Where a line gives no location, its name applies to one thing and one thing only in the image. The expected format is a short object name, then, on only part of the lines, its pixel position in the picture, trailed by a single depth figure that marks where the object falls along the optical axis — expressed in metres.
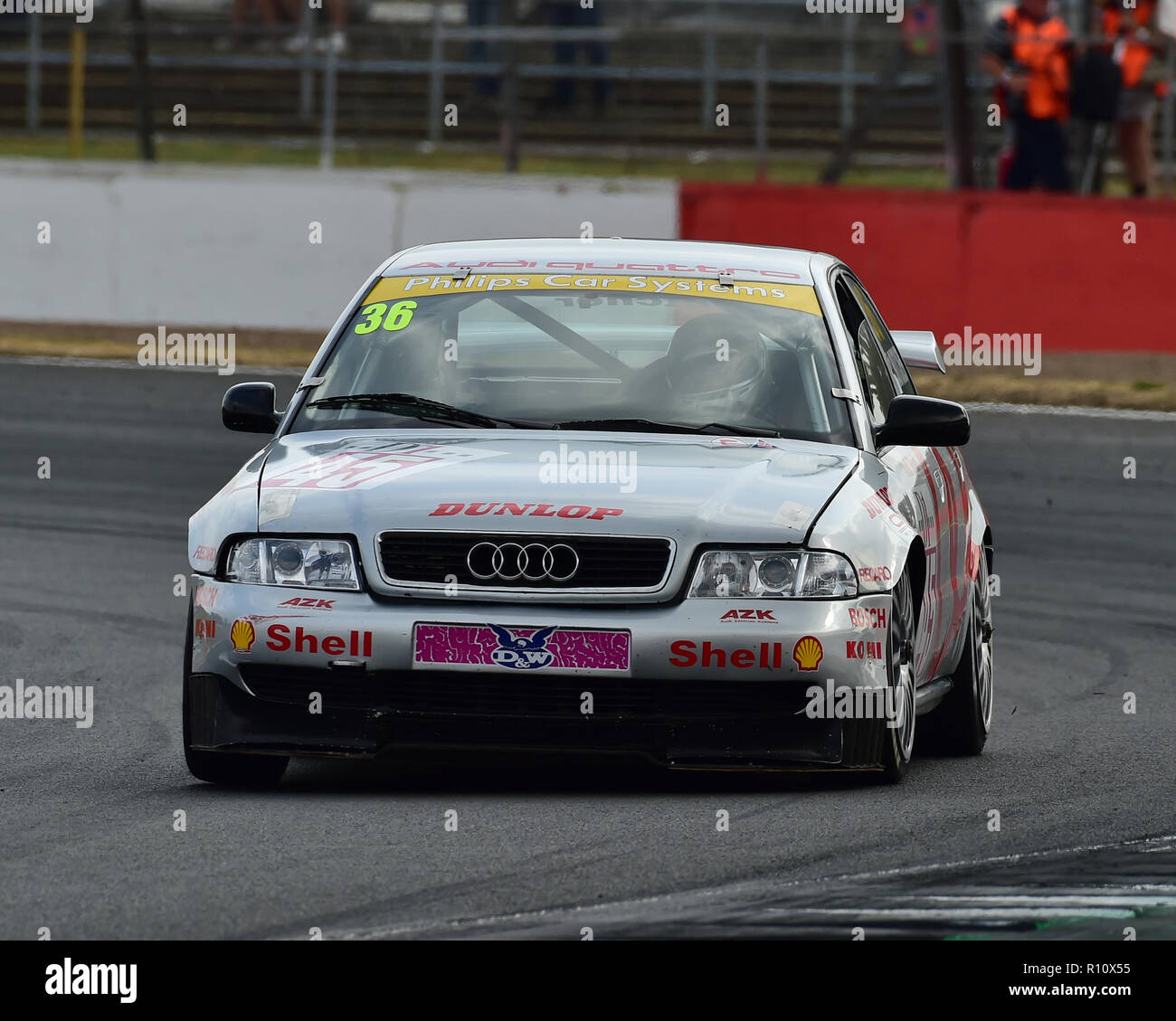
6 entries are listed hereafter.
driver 7.68
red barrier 17.88
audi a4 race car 6.76
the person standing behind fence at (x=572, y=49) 24.36
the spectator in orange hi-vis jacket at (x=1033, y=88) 21.17
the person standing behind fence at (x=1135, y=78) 21.48
